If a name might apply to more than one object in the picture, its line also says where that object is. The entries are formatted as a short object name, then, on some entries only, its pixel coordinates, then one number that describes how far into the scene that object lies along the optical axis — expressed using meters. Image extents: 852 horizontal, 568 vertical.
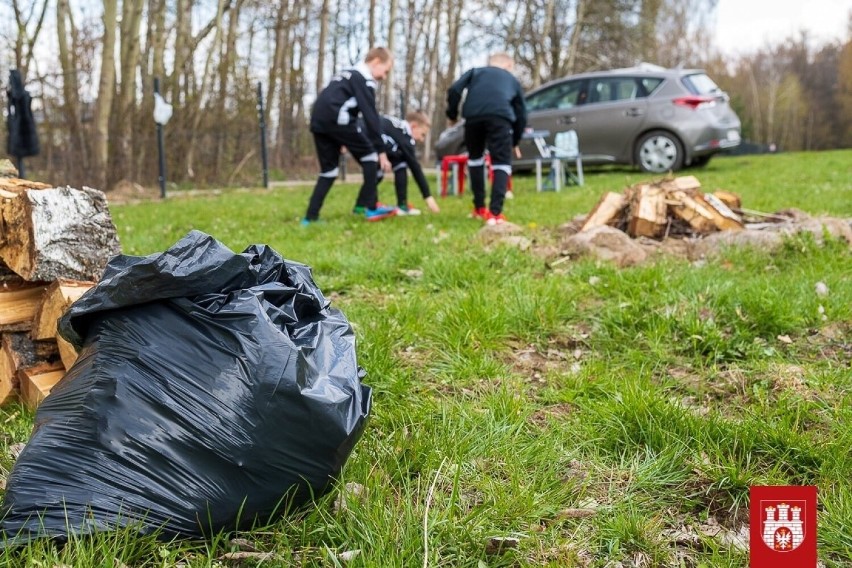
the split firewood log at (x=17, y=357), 2.47
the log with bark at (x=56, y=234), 2.40
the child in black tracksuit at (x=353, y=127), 6.86
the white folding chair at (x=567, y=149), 10.52
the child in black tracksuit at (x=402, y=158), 8.07
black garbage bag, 1.53
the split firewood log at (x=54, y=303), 2.33
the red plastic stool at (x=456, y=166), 10.18
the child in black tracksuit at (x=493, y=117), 6.51
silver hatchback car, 11.50
